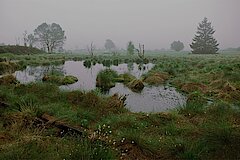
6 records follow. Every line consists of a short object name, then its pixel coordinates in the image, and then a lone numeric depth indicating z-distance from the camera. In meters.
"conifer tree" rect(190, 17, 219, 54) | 69.31
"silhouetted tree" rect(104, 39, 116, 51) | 141.09
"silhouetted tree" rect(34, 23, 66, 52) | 81.88
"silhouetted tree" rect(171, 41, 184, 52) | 115.44
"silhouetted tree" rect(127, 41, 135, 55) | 68.68
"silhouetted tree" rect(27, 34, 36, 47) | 86.91
